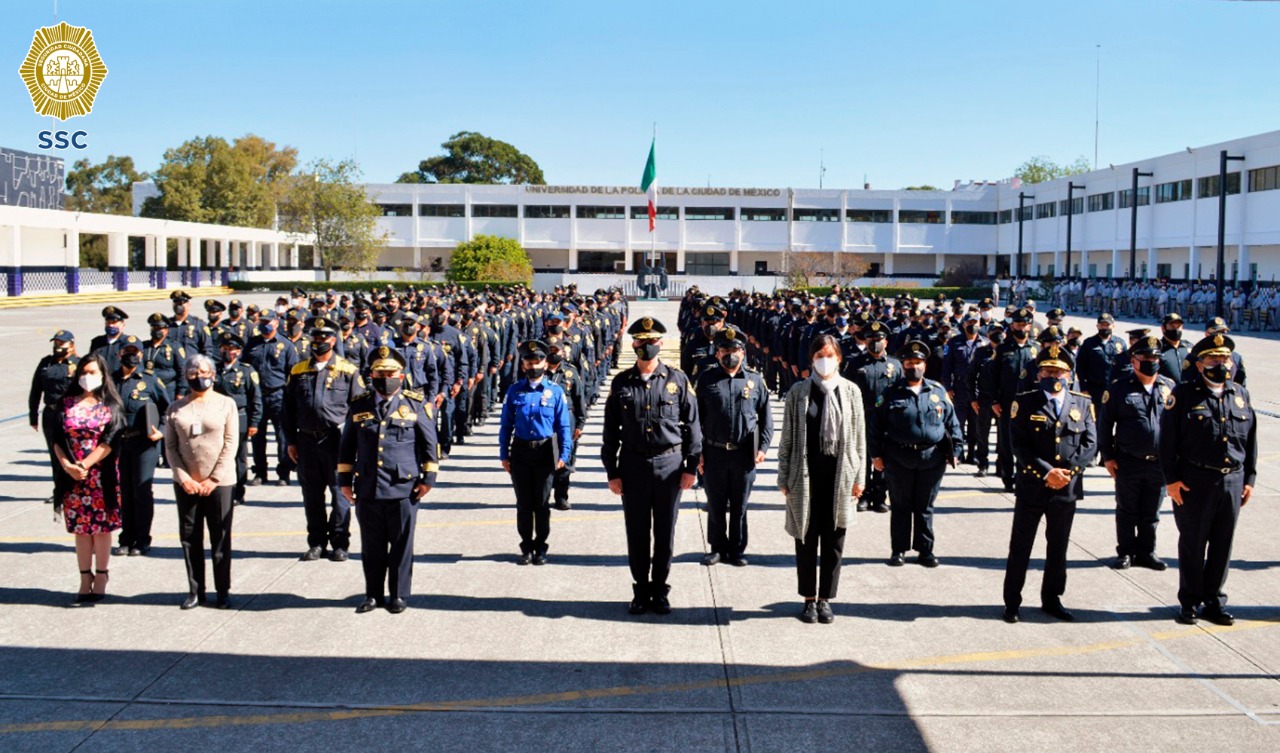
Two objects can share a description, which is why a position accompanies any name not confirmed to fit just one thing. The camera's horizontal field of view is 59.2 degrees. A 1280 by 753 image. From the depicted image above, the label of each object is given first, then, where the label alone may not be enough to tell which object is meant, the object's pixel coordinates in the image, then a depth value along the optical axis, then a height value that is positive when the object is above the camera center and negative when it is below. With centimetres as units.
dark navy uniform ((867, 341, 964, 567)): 883 -115
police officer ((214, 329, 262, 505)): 1077 -91
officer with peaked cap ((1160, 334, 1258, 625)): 748 -111
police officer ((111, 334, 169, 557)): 872 -134
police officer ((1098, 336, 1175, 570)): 888 -118
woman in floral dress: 778 -124
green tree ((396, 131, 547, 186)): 11169 +1354
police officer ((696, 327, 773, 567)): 862 -104
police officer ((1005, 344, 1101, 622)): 752 -109
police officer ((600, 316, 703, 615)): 772 -111
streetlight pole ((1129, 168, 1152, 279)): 5591 +399
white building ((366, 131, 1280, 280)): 8594 +596
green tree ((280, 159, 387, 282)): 7162 +523
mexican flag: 5325 +596
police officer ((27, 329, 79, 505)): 965 -71
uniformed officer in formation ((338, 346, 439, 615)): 764 -121
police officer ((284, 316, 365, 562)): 905 -120
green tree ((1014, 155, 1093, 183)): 12162 +1447
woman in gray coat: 738 -107
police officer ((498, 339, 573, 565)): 887 -117
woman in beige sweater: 772 -121
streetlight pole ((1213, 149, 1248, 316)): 4234 +344
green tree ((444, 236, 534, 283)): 6556 +220
